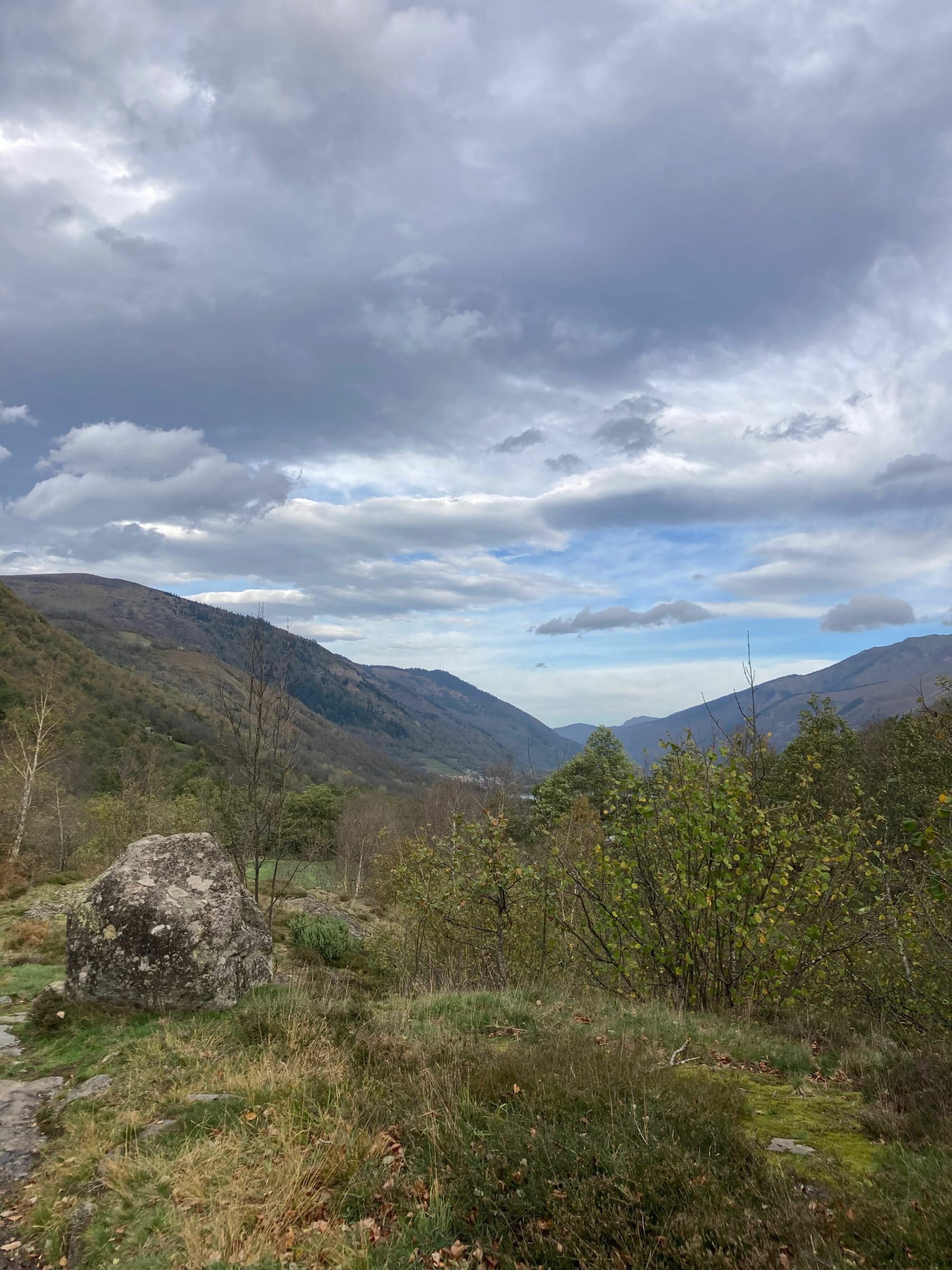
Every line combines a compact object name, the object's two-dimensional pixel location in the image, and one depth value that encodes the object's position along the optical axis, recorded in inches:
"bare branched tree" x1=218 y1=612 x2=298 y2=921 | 506.3
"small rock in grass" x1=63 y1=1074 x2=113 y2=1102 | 263.3
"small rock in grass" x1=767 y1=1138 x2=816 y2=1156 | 178.2
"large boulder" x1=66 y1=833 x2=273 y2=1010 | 337.4
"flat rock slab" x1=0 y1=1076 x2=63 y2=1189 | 225.5
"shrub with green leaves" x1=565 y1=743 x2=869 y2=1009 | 374.6
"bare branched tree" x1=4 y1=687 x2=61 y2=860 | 1157.1
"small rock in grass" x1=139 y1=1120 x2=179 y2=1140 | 219.6
